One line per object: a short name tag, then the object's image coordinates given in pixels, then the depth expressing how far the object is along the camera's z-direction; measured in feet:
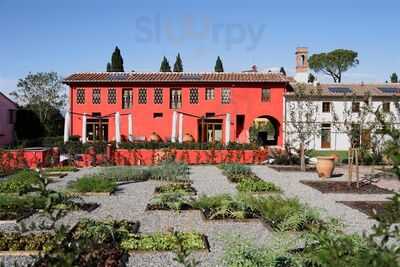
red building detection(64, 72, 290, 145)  104.12
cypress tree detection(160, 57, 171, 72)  167.53
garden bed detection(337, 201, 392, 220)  31.81
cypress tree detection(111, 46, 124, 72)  143.43
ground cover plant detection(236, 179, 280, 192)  40.14
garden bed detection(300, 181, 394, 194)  41.16
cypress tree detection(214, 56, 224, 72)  168.96
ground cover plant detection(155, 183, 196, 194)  38.89
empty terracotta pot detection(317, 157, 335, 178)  51.98
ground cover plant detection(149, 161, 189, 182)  48.96
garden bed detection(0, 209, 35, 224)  27.07
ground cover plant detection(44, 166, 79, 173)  57.77
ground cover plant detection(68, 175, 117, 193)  38.70
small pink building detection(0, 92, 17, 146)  111.45
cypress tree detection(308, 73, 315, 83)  161.91
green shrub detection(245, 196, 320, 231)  24.07
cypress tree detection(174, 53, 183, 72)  175.32
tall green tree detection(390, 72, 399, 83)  217.52
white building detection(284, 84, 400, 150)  113.09
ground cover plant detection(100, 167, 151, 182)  48.62
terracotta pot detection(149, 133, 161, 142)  92.82
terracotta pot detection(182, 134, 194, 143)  92.23
